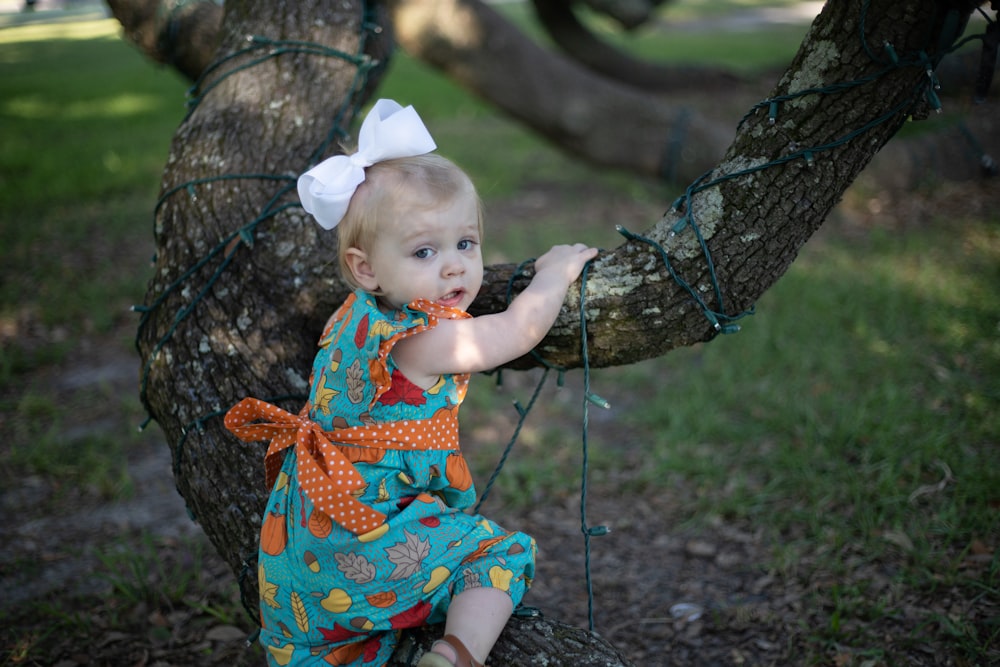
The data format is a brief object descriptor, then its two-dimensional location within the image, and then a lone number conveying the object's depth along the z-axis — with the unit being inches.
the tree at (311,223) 71.4
